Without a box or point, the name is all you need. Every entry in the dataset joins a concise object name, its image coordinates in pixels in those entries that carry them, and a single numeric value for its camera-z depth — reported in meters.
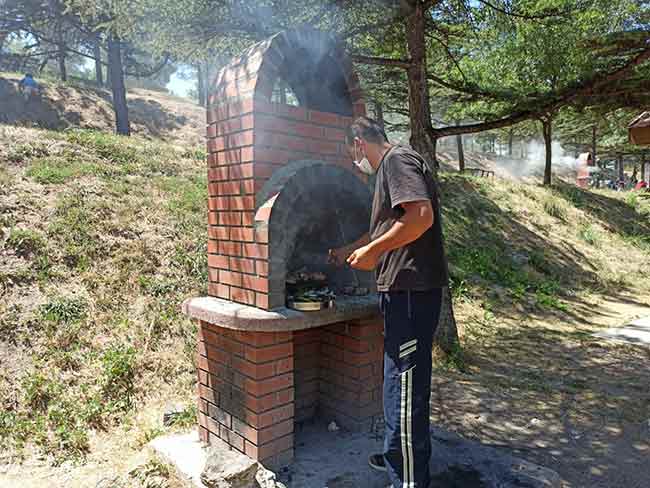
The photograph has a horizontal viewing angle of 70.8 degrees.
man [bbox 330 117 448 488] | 2.21
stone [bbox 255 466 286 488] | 2.55
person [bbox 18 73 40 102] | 16.50
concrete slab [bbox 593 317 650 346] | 6.44
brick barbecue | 2.64
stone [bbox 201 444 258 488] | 2.47
